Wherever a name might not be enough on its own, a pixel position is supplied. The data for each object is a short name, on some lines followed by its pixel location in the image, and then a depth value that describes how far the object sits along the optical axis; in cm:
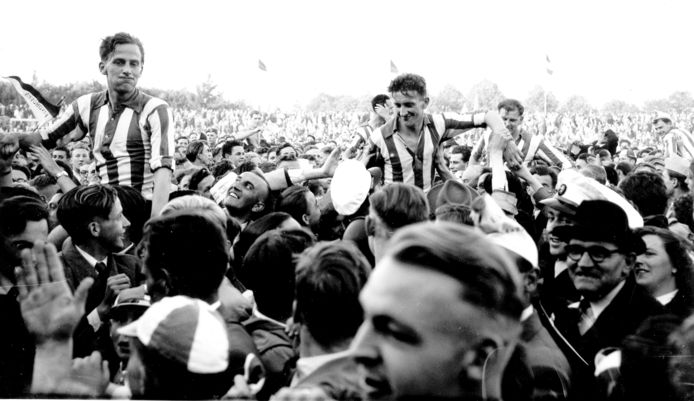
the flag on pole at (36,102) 279
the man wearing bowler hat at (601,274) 199
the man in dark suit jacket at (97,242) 273
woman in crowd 255
